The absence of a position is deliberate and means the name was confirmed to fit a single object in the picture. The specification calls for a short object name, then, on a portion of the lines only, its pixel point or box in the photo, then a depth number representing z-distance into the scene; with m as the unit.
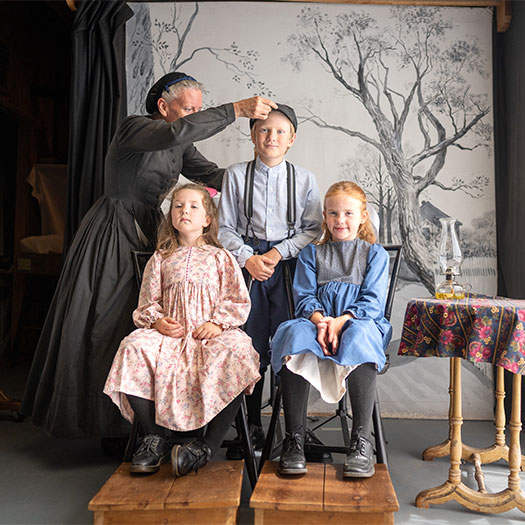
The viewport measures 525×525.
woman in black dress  2.14
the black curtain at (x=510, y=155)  2.84
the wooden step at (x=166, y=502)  1.57
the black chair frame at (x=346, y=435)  1.85
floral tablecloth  1.67
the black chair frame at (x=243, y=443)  1.88
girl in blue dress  1.73
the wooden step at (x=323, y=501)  1.54
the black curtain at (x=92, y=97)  2.78
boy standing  2.16
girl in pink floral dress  1.79
